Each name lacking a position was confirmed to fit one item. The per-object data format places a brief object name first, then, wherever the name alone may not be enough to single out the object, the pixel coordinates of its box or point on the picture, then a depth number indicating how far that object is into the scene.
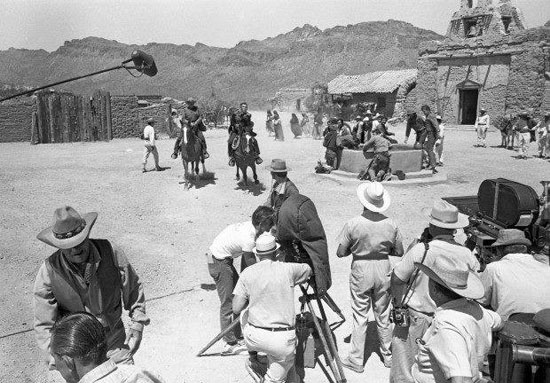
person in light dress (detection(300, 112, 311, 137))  23.33
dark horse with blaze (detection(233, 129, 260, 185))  10.73
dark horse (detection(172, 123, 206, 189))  10.94
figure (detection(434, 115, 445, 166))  13.25
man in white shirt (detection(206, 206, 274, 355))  4.46
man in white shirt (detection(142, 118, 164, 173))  12.06
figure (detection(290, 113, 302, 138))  21.42
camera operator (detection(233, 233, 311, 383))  3.32
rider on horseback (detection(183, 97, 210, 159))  10.92
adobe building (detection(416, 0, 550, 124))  21.22
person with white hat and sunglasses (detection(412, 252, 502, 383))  2.36
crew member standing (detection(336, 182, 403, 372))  4.27
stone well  11.44
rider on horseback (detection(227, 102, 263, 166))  10.73
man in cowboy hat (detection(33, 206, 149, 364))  2.99
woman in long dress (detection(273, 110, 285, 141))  20.08
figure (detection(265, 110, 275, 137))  22.34
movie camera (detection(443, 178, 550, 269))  4.68
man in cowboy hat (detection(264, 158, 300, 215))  6.31
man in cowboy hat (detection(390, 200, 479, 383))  3.46
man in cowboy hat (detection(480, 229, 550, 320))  3.36
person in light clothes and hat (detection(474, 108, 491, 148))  17.80
